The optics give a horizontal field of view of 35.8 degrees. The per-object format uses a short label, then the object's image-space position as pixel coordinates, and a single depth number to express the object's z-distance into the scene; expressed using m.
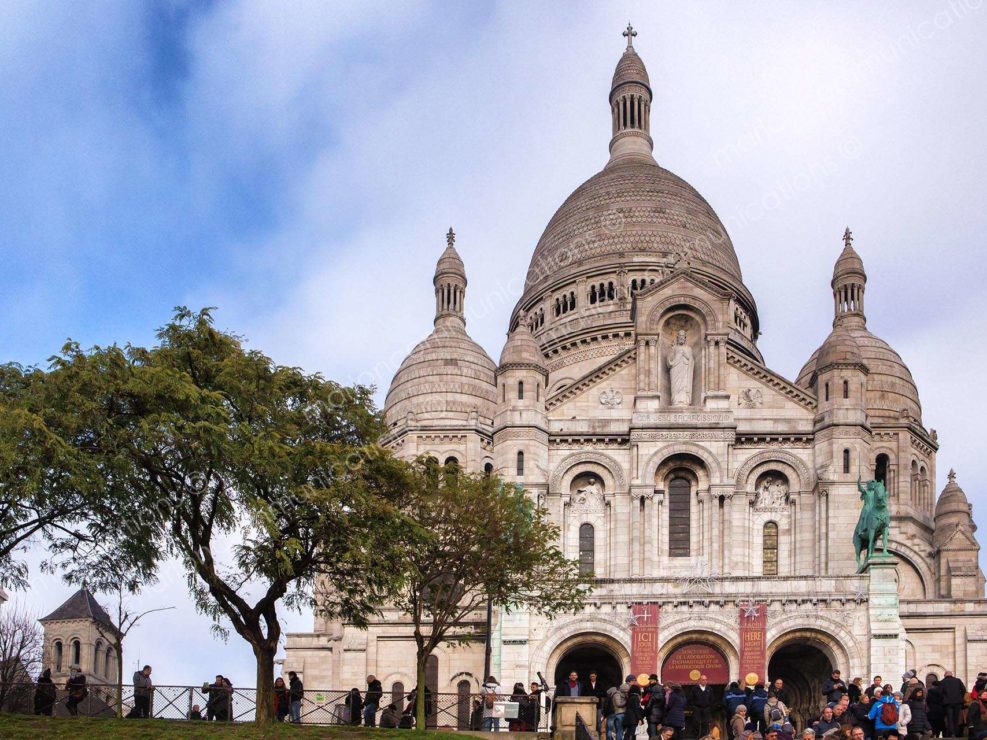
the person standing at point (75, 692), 38.59
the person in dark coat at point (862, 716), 33.25
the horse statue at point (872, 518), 54.09
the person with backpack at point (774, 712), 33.09
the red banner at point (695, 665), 53.91
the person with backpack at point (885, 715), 31.52
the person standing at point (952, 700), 35.16
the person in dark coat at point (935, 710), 35.66
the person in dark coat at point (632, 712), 34.81
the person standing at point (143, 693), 38.97
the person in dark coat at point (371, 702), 40.78
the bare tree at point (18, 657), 44.44
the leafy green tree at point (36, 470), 37.03
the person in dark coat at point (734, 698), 35.62
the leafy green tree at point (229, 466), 38.00
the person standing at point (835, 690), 35.75
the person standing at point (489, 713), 41.88
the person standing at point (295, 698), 41.41
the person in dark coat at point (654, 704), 35.70
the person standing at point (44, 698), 39.50
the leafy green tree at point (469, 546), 45.25
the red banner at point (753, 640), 53.06
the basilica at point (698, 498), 54.00
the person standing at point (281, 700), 41.59
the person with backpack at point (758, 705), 34.94
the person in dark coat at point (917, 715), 33.62
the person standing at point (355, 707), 41.81
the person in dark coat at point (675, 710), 34.47
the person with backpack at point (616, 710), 35.21
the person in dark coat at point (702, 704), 38.97
